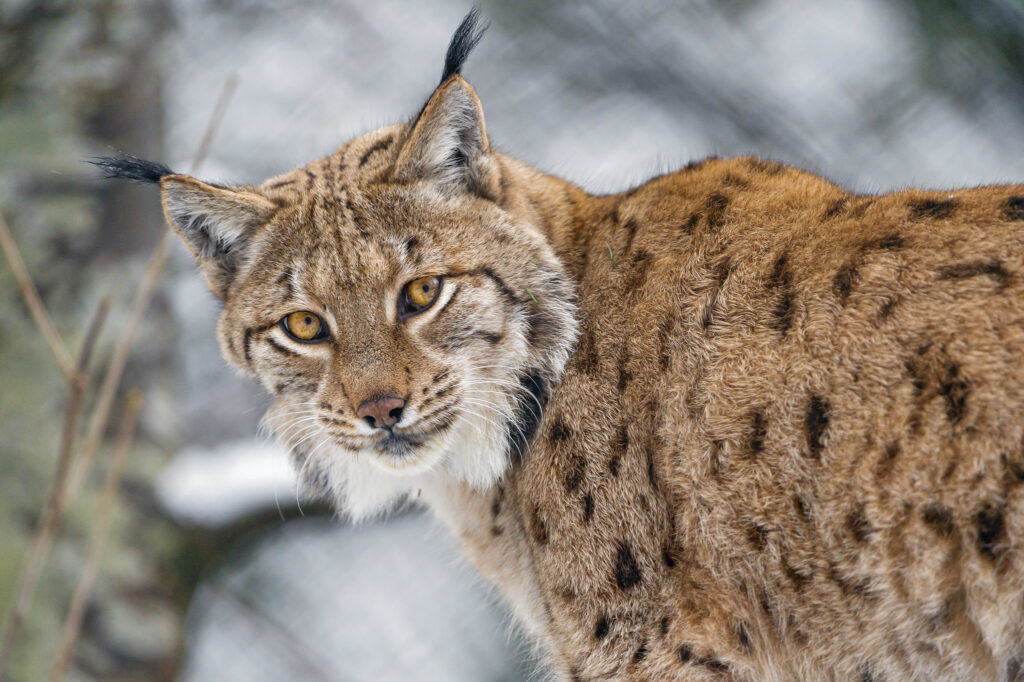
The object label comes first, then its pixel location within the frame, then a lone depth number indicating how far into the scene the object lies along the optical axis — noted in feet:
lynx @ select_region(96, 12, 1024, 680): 19.66
